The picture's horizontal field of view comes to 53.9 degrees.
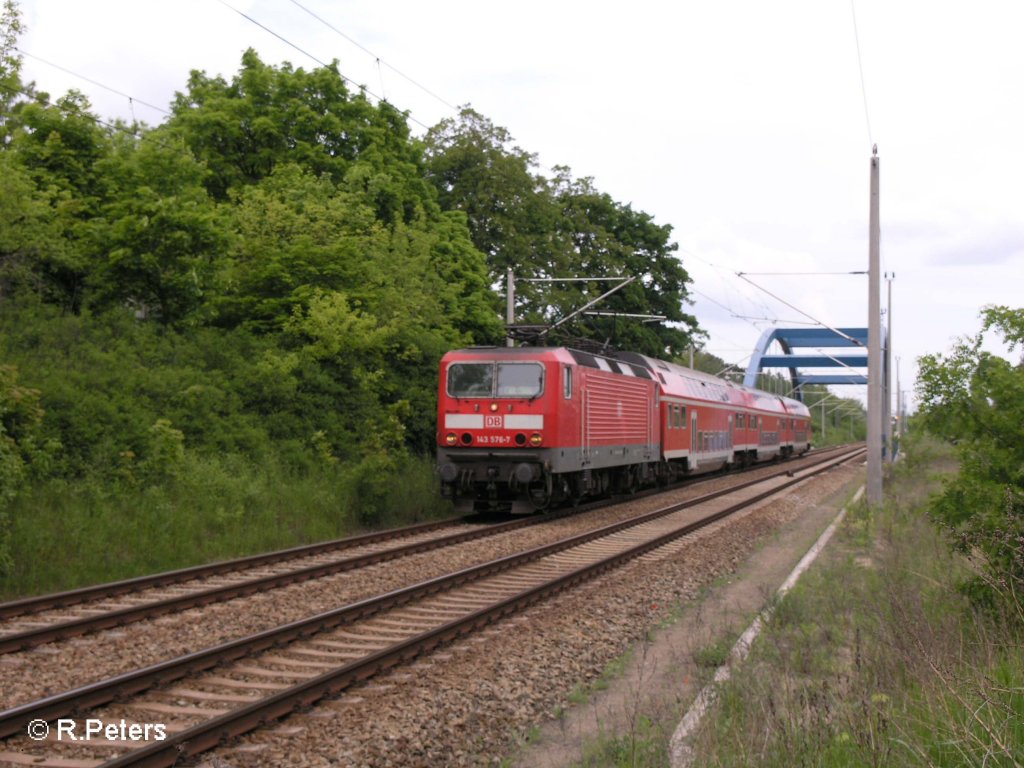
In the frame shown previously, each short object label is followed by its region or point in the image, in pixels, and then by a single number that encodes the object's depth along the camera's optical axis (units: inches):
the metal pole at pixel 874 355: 740.6
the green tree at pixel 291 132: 1073.5
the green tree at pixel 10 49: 698.8
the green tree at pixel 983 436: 323.6
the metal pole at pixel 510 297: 1015.1
